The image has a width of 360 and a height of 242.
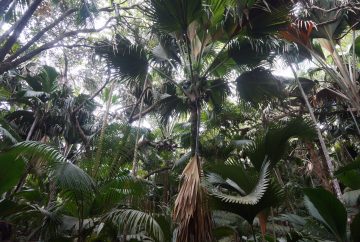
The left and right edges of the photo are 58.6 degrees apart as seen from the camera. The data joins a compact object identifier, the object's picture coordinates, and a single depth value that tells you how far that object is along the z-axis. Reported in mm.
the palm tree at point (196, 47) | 4468
